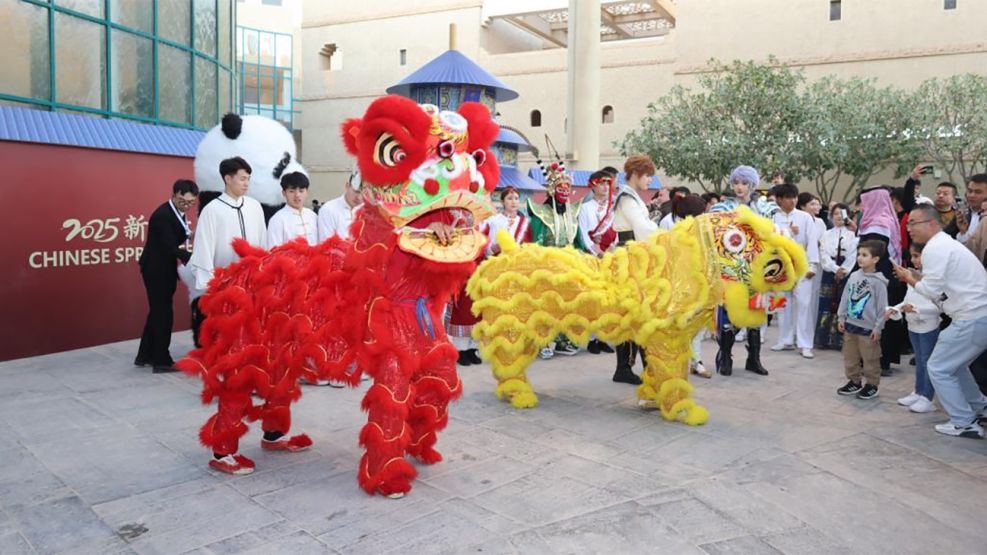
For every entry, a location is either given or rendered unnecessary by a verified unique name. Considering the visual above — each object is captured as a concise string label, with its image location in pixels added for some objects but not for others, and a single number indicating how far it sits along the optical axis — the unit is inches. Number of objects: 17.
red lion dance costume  136.6
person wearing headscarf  279.7
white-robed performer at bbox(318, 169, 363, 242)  255.0
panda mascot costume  263.0
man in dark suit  253.9
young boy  231.9
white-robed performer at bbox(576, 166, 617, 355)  269.3
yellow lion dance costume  188.5
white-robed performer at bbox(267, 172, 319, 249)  234.7
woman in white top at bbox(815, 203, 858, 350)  303.4
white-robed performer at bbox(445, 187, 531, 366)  279.9
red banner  265.1
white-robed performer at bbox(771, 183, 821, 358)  299.9
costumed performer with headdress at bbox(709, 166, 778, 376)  265.4
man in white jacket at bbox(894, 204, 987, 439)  184.9
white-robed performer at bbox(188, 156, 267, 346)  207.6
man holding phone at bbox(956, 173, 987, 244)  220.5
